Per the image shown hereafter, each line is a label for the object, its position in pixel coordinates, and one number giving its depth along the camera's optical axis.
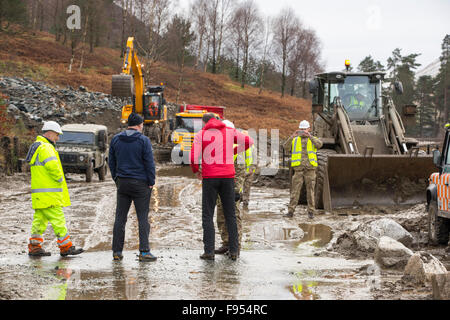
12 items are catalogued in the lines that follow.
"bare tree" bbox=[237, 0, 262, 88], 73.75
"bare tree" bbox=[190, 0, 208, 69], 70.12
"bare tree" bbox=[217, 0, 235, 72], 72.06
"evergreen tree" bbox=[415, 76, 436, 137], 82.12
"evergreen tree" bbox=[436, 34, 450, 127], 73.38
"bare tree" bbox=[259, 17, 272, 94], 78.38
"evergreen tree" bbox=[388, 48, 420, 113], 79.88
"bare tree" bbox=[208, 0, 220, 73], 71.62
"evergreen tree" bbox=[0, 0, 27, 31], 41.69
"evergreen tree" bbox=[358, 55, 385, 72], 90.06
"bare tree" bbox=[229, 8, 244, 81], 74.19
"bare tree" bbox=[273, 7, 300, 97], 78.88
